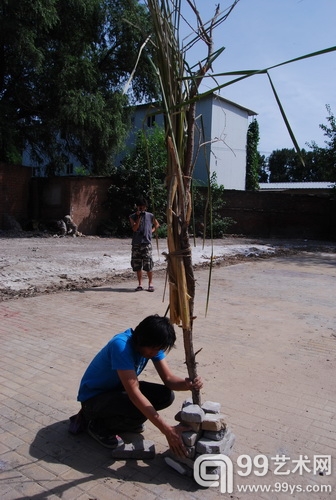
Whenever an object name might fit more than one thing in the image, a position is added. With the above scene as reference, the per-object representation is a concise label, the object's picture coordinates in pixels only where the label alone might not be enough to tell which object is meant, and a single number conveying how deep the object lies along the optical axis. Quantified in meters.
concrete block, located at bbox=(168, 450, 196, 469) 2.63
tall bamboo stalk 2.41
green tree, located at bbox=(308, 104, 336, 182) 23.22
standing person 8.12
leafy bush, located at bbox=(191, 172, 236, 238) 22.05
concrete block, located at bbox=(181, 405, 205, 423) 2.63
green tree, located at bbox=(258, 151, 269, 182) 71.56
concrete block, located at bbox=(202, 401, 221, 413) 2.77
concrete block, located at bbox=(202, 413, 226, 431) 2.64
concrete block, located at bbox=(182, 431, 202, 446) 2.62
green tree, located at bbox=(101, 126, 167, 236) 20.25
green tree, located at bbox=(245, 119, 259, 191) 36.66
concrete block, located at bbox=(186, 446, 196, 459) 2.62
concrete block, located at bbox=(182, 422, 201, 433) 2.67
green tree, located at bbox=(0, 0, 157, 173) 17.23
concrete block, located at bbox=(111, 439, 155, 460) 2.79
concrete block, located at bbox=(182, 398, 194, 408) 2.82
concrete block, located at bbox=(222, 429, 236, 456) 2.75
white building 27.91
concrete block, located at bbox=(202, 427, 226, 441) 2.68
